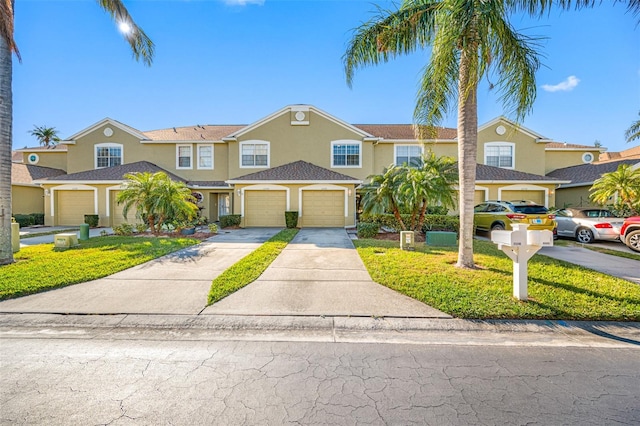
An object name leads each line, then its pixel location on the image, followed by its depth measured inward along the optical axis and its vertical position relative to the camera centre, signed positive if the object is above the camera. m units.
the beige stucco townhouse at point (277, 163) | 17.41 +3.41
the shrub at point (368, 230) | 12.87 -0.94
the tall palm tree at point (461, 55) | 5.73 +3.59
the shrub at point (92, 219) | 17.42 -0.49
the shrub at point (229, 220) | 16.62 -0.58
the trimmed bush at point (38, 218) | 18.44 -0.43
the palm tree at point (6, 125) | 7.51 +2.44
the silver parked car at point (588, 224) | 11.34 -0.67
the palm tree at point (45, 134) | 35.06 +9.85
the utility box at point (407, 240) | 9.70 -1.07
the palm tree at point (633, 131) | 19.67 +5.52
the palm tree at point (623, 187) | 12.95 +1.00
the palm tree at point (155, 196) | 12.05 +0.66
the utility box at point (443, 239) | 10.50 -1.13
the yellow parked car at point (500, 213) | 11.79 -0.18
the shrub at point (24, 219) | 17.61 -0.48
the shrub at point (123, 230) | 13.63 -0.93
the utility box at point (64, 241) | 9.69 -1.03
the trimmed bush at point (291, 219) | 16.47 -0.52
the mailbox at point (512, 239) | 5.00 -0.54
